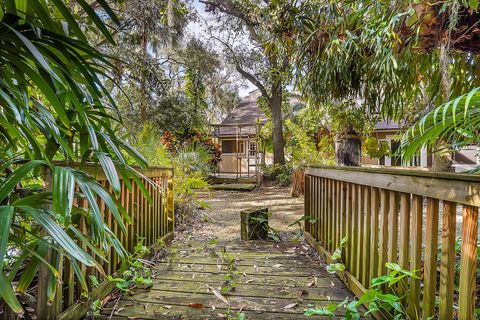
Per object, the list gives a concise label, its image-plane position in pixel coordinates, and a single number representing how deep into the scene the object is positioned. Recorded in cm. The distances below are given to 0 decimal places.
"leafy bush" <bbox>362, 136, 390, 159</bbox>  1196
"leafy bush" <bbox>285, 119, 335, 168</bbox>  800
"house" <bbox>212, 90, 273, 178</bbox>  1572
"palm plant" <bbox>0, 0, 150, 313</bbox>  85
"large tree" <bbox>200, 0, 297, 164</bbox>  972
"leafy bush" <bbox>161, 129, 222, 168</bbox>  1129
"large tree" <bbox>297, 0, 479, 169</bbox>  274
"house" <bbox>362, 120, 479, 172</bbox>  1340
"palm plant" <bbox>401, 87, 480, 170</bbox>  137
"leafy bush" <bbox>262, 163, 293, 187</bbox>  1057
